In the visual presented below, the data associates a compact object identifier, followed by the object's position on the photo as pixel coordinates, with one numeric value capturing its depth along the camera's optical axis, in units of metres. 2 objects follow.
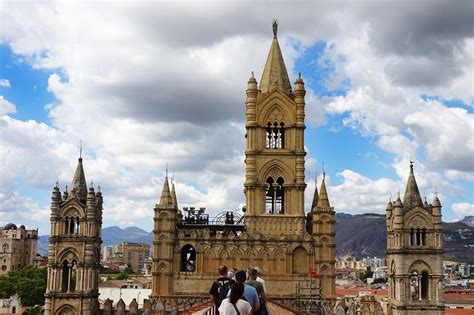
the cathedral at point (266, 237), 58.72
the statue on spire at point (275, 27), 69.38
